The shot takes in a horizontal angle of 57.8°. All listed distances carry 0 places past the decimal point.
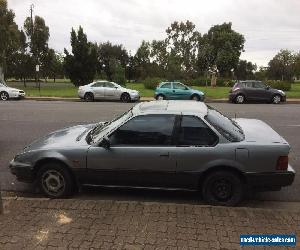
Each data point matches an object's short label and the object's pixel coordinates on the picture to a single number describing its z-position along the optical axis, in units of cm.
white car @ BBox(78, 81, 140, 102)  1598
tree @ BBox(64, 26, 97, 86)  2597
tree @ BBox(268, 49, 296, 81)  5167
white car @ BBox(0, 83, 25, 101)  1642
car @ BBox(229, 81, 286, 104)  1550
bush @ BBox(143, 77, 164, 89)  2530
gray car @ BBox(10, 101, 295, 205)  375
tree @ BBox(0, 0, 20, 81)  2375
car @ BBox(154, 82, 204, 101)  1585
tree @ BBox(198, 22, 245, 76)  3893
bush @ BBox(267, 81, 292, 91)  2352
